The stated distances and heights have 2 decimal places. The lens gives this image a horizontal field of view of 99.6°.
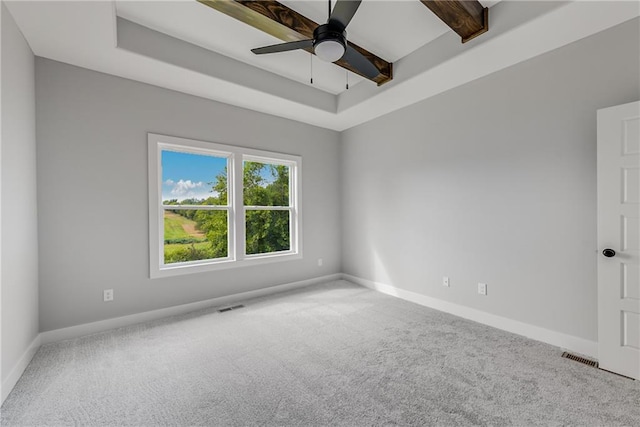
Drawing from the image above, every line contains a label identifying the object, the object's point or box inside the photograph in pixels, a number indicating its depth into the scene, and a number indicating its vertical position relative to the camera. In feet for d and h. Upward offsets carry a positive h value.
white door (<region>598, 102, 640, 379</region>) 6.61 -0.76
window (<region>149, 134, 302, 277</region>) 10.80 +0.35
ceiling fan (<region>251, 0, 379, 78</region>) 5.83 +4.20
